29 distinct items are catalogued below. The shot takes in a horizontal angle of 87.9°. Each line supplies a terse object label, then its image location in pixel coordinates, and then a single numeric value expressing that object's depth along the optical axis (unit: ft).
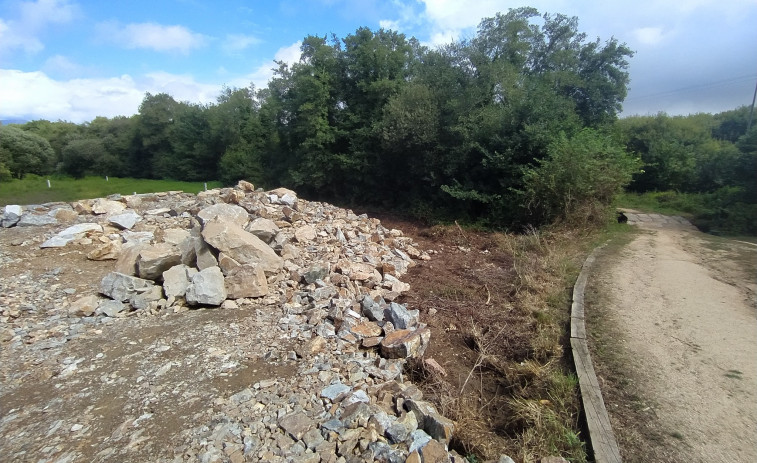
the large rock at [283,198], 31.27
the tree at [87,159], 106.83
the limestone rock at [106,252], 20.59
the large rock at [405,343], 13.58
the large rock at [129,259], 18.71
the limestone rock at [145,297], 16.41
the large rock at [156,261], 18.16
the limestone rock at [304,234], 24.79
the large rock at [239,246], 18.31
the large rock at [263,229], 22.13
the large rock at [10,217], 24.99
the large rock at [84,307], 15.88
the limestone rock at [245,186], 34.79
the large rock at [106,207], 26.99
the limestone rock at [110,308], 15.89
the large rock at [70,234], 21.45
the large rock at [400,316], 15.14
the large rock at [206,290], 16.35
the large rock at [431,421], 9.89
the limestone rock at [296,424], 9.57
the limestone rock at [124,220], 24.75
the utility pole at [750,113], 64.16
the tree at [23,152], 81.47
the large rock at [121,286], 16.90
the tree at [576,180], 33.06
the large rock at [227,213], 22.92
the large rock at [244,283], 17.19
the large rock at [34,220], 24.90
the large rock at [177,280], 17.04
